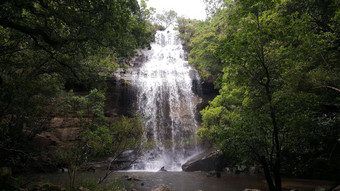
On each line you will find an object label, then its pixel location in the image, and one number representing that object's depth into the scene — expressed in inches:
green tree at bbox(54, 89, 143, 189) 297.7
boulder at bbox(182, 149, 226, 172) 637.9
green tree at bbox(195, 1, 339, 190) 259.6
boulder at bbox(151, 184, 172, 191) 344.4
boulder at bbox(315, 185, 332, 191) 310.2
